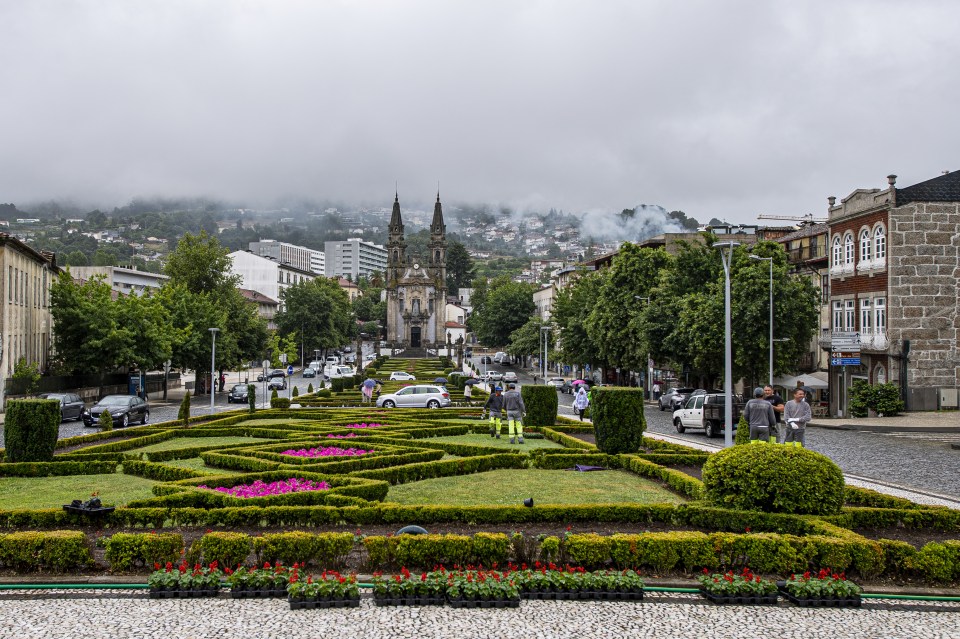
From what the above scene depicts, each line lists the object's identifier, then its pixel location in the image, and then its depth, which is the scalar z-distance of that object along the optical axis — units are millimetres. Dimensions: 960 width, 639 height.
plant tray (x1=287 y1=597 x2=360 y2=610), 10109
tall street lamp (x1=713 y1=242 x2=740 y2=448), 24094
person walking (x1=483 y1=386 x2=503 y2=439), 27550
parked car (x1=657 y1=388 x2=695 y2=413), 44647
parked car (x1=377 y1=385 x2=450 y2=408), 42125
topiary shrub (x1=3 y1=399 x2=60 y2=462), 20422
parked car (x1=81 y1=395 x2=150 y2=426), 34844
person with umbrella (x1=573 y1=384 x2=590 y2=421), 35406
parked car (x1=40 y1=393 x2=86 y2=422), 37722
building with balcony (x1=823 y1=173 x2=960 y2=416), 39844
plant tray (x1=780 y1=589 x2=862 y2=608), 10406
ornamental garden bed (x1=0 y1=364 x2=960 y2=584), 11305
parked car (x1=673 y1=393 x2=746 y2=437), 31594
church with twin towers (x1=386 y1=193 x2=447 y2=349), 136250
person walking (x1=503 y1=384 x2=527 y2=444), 25391
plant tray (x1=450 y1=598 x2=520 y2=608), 10148
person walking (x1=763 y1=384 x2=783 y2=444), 20562
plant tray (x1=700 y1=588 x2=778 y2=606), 10461
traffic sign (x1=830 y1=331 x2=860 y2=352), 41406
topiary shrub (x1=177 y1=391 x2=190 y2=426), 30578
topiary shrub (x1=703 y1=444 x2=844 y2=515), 13055
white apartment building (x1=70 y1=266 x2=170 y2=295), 94688
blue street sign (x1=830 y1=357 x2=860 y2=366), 40969
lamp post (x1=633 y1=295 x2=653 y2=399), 60594
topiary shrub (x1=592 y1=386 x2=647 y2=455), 21703
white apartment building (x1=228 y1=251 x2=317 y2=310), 133375
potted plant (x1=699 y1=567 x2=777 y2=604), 10484
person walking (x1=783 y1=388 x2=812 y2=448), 19031
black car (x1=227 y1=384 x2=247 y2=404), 51266
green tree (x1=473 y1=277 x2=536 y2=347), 120250
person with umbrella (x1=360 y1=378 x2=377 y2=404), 43312
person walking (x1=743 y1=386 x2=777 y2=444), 18938
